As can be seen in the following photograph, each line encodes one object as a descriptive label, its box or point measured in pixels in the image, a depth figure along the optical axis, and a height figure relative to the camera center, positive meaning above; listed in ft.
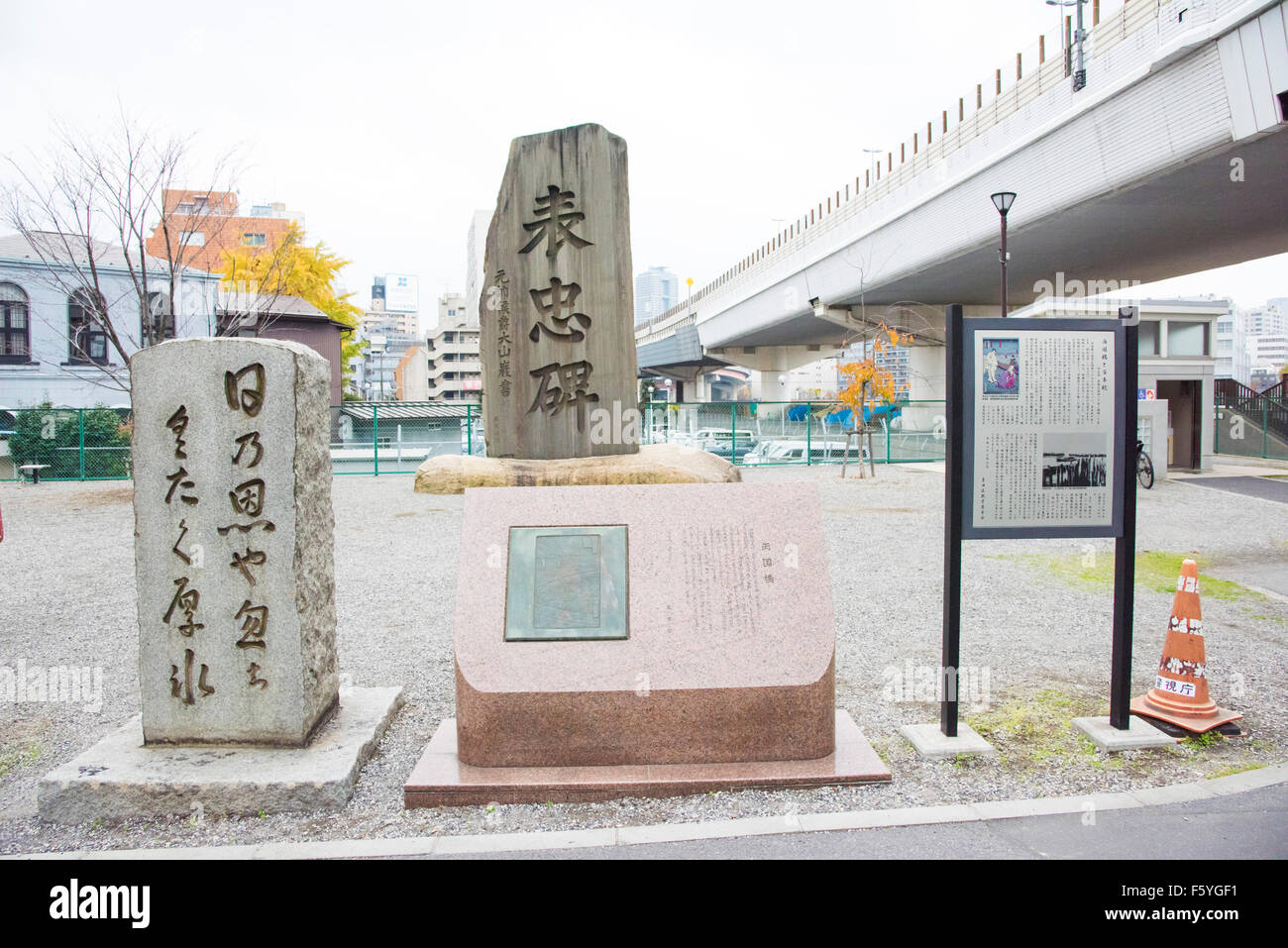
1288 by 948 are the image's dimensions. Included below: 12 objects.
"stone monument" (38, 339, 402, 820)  12.77 -1.83
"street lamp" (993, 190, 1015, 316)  47.67 +13.63
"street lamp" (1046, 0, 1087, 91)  40.22 +17.73
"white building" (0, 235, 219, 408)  77.36 +11.54
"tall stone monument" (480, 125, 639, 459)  26.40 +4.68
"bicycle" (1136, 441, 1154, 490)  53.47 -2.42
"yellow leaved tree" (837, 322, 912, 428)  60.23 +3.71
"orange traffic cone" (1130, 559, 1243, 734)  14.42 -4.36
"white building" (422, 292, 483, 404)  240.94 +22.67
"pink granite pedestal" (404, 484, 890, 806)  12.35 -3.51
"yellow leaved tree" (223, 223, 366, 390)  104.22 +22.22
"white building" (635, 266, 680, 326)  528.63 +109.06
